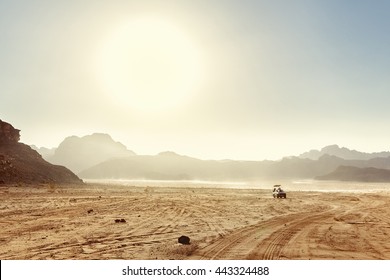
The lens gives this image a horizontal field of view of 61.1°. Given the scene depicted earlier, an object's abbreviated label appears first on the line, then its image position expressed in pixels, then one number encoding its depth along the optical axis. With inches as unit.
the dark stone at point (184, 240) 542.5
